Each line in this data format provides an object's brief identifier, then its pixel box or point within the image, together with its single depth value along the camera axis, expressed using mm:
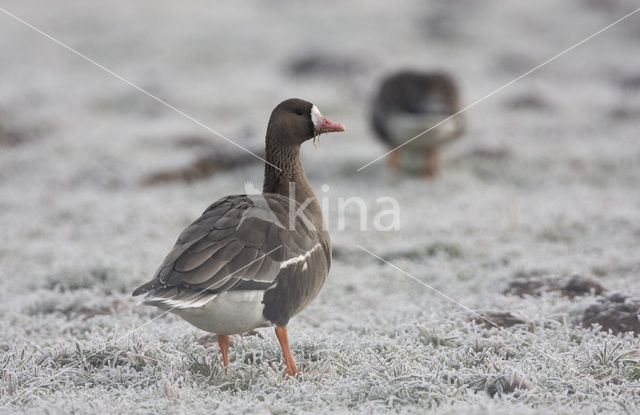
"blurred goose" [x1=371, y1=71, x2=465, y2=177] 25062
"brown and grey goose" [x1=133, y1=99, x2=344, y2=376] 9008
